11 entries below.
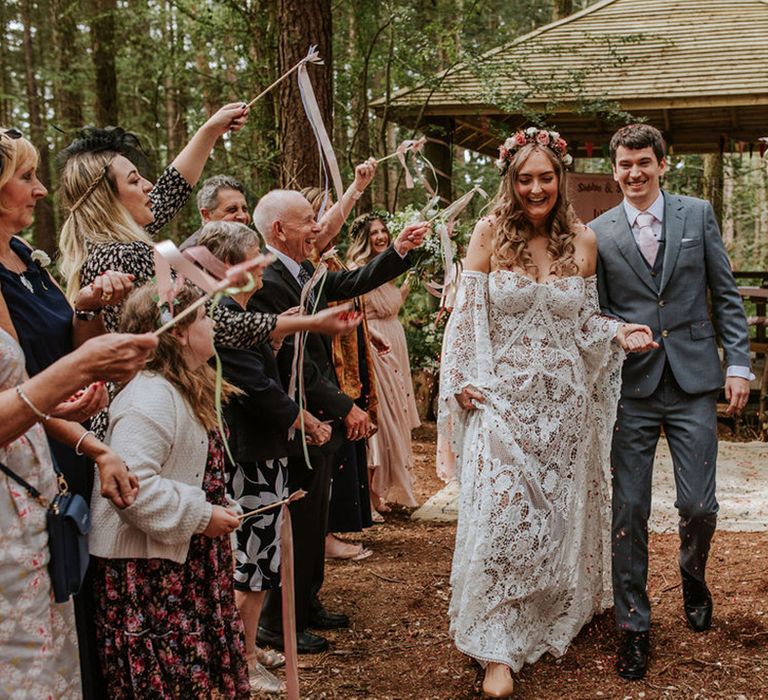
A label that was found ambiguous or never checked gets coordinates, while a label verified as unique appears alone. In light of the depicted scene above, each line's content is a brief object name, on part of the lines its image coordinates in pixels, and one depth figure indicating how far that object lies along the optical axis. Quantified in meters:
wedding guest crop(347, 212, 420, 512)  6.63
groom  4.00
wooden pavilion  9.81
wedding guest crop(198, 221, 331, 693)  3.64
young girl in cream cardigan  2.73
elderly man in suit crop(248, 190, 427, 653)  4.04
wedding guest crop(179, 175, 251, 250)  4.57
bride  3.79
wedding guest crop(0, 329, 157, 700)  1.93
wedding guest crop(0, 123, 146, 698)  2.40
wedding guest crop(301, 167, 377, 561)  5.32
